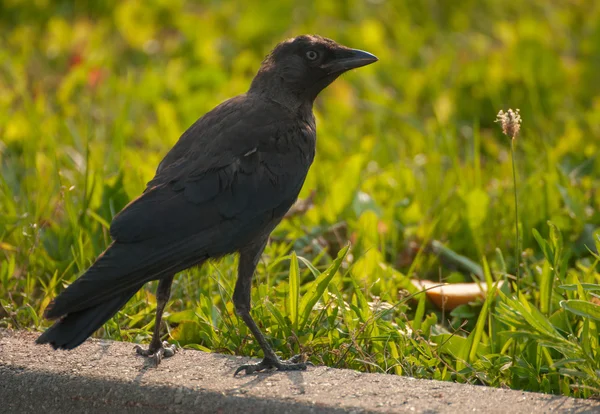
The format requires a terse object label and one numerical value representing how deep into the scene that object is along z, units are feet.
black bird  20.44
